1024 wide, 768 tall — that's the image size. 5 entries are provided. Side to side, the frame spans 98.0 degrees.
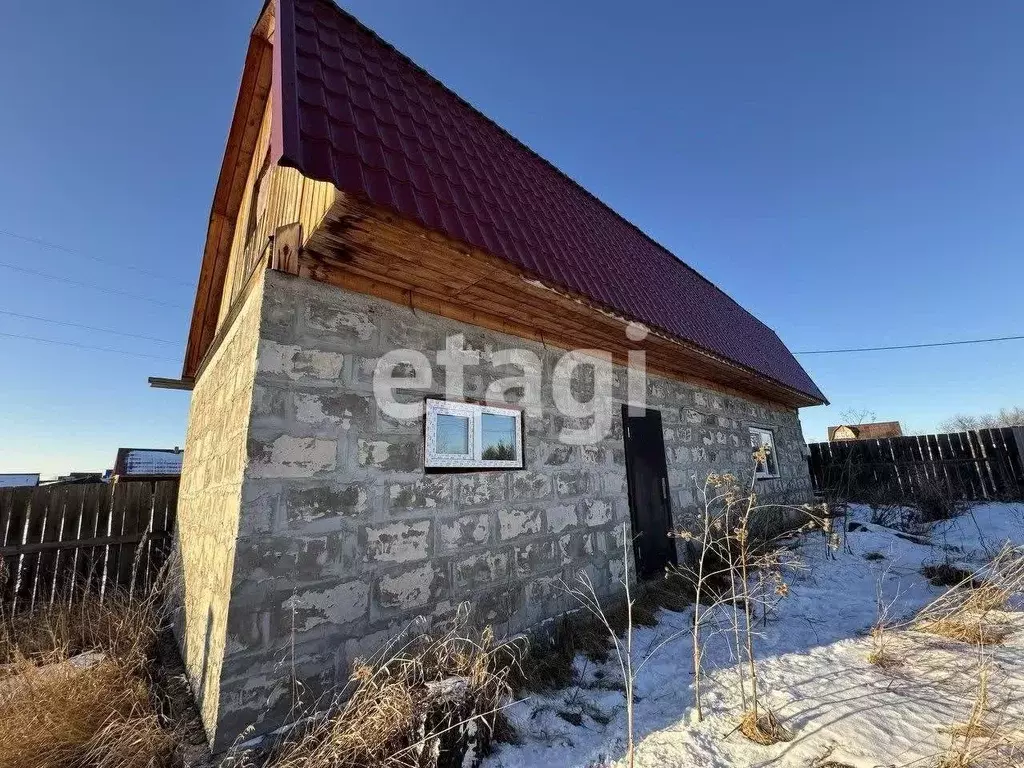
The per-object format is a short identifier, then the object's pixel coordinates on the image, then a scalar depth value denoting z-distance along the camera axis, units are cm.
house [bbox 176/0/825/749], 256
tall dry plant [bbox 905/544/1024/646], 350
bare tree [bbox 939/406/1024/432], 4550
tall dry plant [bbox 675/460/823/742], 251
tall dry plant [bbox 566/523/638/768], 407
